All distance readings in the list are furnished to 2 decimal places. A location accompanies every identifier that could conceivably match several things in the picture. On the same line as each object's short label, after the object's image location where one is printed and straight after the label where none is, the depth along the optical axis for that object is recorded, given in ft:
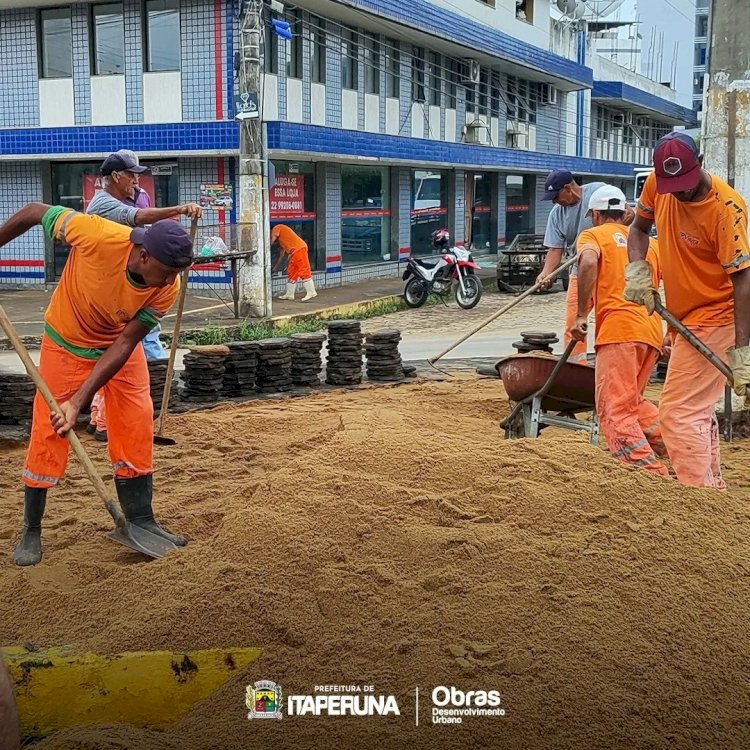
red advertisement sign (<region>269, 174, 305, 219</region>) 60.13
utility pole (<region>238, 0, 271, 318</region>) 46.21
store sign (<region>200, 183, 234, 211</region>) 56.75
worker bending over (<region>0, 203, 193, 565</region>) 14.38
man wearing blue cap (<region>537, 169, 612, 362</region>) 25.26
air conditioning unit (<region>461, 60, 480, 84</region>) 82.84
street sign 46.52
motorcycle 56.65
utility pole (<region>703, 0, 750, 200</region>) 22.82
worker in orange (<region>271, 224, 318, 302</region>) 55.30
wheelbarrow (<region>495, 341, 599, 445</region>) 20.30
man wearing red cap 15.35
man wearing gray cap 21.99
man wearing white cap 18.65
